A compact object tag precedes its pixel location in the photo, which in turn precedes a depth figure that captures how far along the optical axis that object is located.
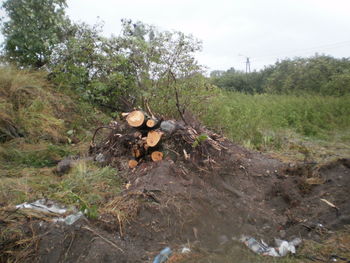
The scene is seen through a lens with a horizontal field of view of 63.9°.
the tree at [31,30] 7.25
